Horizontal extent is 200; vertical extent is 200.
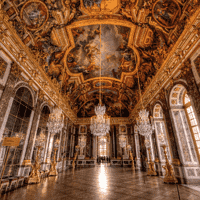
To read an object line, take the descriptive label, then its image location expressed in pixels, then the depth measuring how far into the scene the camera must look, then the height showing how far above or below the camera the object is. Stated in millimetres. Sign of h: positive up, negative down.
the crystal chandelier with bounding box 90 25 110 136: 6371 +1362
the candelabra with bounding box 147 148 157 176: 8039 -1028
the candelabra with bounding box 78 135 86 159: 16394 +1270
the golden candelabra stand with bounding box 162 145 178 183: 5578 -913
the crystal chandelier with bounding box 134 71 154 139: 6805 +1553
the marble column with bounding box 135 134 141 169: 14741 +251
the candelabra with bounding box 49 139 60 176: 8157 -1075
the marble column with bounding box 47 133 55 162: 9417 +449
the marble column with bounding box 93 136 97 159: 16394 +802
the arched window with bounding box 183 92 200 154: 6291 +1743
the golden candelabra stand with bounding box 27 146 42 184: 5684 -991
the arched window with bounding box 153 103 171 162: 9209 +2397
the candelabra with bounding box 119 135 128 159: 15562 +1121
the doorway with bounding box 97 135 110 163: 17792 +200
